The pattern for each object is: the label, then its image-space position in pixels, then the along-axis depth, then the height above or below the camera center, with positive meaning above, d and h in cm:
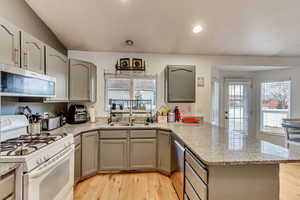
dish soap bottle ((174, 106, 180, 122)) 257 -31
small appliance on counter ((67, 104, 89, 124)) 224 -28
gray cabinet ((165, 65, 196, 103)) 242 +30
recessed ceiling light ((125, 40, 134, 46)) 233 +107
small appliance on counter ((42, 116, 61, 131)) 177 -36
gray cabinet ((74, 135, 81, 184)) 183 -93
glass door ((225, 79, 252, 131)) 343 -12
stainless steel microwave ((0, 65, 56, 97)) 107 +16
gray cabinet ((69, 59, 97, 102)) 216 +32
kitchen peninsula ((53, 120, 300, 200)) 96 -57
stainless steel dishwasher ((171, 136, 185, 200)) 148 -87
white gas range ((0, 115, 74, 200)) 93 -53
